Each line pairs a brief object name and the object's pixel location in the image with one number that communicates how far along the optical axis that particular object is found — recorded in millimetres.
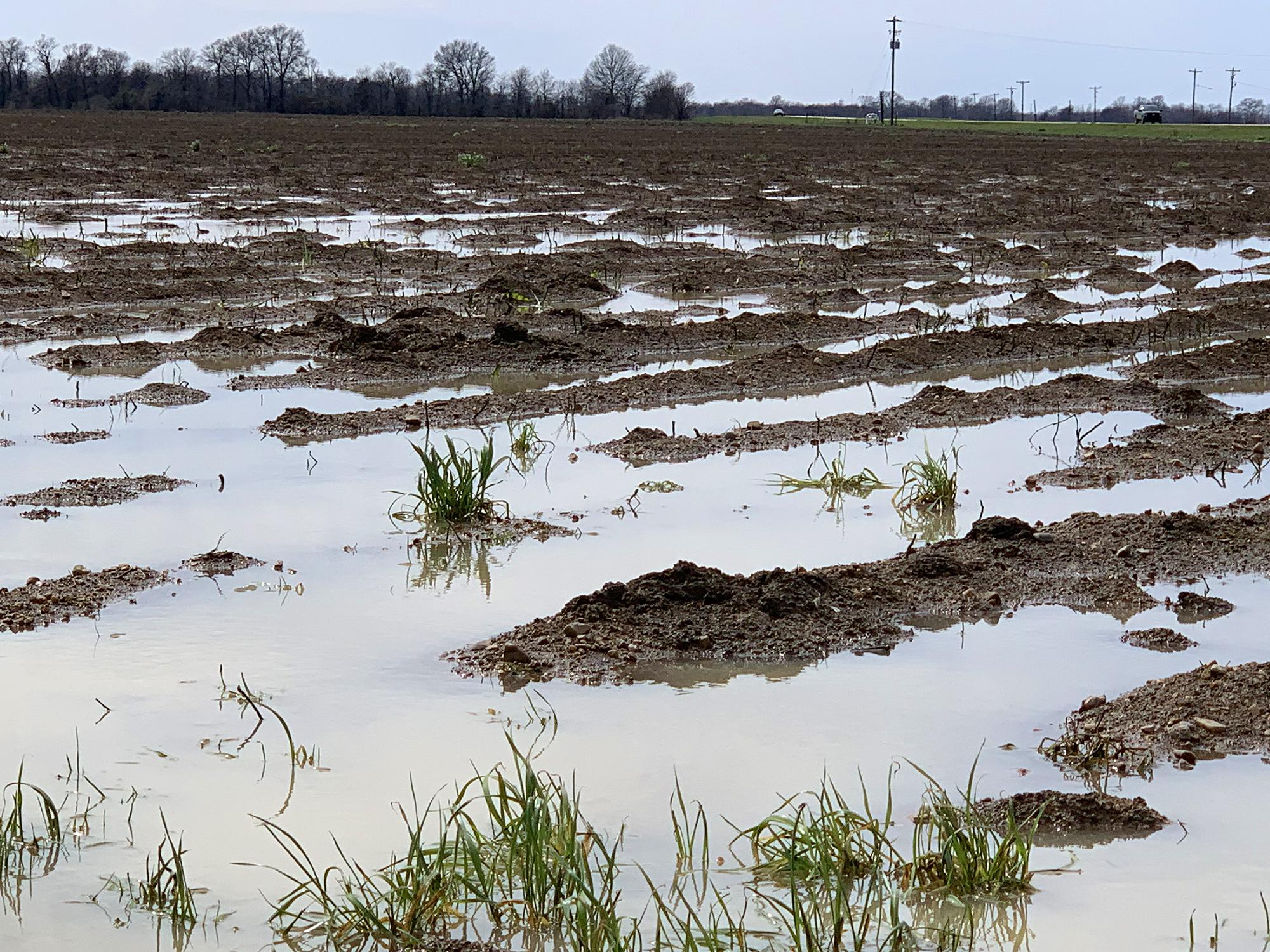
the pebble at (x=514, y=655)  5383
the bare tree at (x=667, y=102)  110312
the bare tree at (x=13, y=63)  117125
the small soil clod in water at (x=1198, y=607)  5953
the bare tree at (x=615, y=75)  142875
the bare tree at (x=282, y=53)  135250
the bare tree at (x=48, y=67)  100750
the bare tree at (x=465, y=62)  135250
